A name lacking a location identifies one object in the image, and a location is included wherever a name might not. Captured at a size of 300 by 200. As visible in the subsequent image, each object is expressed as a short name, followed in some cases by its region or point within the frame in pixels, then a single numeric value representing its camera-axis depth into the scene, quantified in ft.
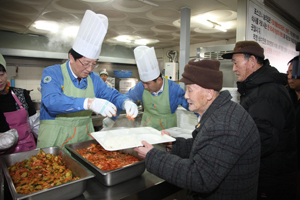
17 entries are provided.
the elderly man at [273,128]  5.49
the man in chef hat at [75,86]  5.89
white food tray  4.89
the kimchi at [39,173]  4.03
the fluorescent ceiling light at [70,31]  17.58
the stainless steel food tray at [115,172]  4.17
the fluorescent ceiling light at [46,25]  16.76
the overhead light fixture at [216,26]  16.45
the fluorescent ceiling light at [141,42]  23.98
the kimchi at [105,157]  4.89
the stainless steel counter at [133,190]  4.03
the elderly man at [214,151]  3.50
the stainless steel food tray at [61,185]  3.29
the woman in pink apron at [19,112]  7.93
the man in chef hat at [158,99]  9.28
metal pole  13.14
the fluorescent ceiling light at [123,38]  21.82
